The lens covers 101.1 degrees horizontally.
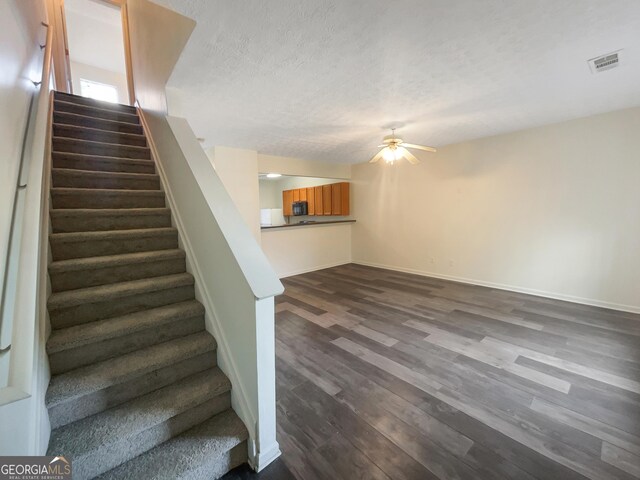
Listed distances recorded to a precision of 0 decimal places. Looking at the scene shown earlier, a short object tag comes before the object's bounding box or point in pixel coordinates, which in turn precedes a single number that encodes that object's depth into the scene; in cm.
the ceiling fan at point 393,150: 350
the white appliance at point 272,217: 688
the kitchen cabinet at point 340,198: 625
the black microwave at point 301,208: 695
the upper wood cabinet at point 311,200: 677
